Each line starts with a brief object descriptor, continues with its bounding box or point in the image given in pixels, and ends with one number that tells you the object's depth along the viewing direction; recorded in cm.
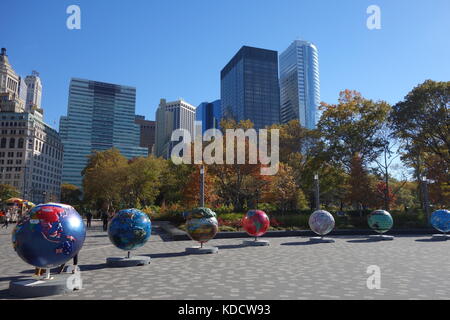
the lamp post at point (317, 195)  2545
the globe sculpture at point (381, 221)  2075
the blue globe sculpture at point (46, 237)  715
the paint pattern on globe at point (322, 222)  1908
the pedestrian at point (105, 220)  2632
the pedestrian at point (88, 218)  3347
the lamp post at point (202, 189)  2084
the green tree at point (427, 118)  3077
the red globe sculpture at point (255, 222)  1738
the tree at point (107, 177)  4870
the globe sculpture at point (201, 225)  1393
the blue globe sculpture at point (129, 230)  1116
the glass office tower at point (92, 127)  18188
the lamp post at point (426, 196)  2756
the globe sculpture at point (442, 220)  2162
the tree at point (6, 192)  7031
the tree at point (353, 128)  3553
